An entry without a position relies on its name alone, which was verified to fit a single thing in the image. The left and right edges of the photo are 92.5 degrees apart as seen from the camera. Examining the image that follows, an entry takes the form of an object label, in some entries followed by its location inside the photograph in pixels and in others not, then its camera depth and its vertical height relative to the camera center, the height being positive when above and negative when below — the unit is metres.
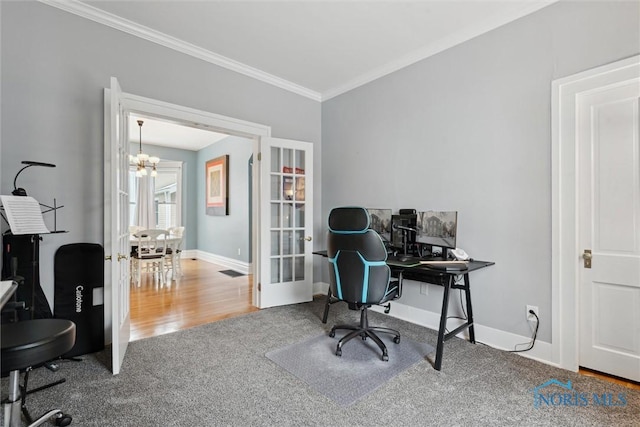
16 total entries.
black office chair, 2.41 -0.41
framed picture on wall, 6.61 +0.65
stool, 1.30 -0.59
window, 7.50 +0.48
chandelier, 5.37 +0.98
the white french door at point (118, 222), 2.13 -0.06
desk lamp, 2.11 +0.17
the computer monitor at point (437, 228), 2.74 -0.13
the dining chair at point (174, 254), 5.17 -0.67
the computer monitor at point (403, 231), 3.01 -0.18
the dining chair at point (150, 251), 4.75 -0.60
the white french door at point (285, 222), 3.73 -0.10
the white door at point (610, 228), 2.09 -0.10
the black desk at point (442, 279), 2.30 -0.58
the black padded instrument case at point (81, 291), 2.43 -0.62
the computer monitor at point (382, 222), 3.44 -0.09
